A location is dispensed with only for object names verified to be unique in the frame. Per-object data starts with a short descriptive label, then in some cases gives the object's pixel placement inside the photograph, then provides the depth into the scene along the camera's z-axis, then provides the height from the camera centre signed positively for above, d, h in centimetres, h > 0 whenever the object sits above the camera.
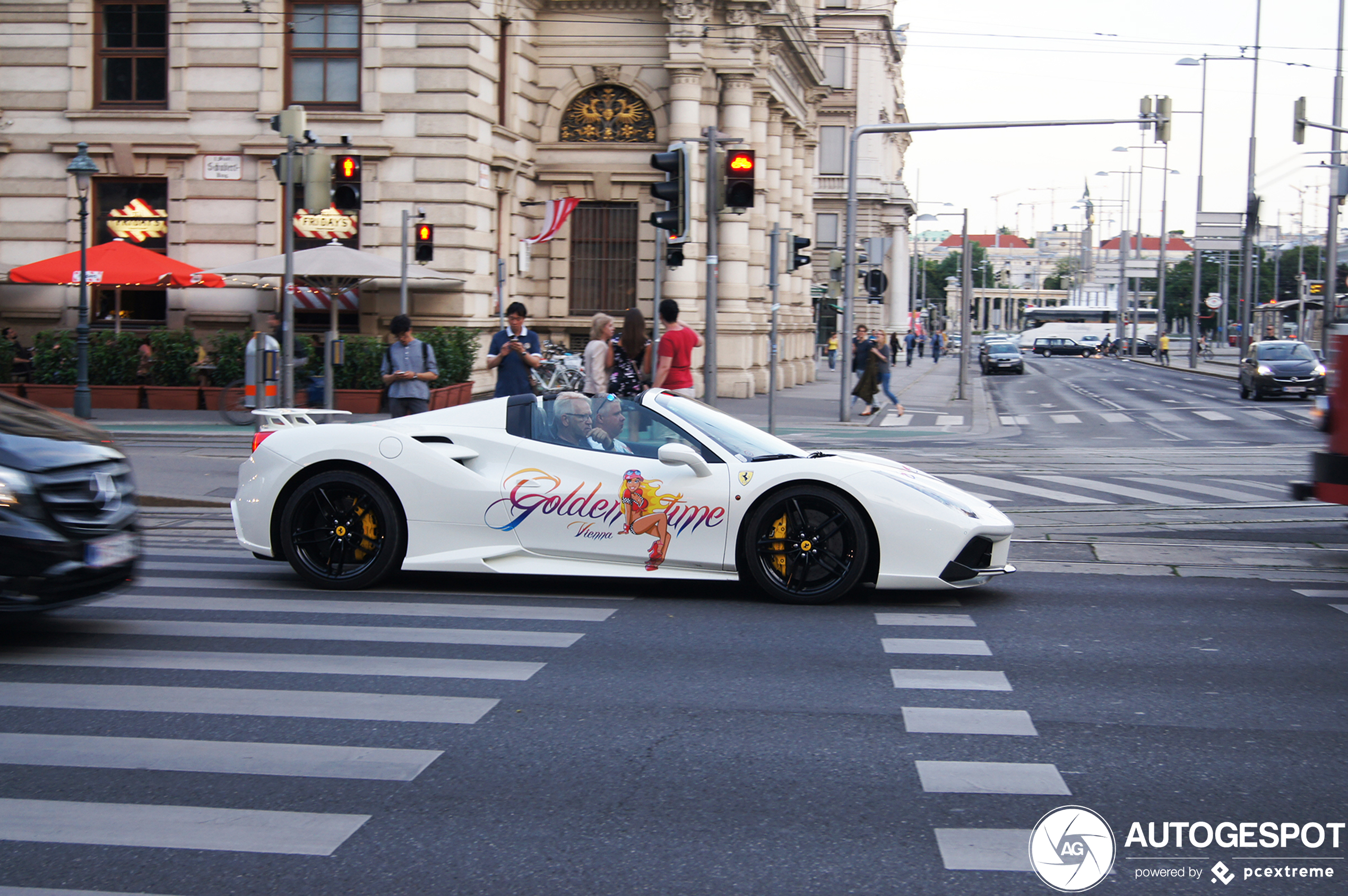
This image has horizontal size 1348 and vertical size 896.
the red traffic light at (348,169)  1759 +238
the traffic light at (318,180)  1527 +193
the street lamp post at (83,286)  2089 +88
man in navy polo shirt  1299 -9
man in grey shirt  1305 -24
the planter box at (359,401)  2220 -92
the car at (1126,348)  9400 +135
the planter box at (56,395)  2272 -98
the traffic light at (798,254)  2700 +225
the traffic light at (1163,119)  2439 +462
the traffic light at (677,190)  1539 +195
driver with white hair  820 -42
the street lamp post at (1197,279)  6094 +460
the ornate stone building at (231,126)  2536 +423
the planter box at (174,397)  2297 -97
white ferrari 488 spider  780 -92
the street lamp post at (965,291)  3347 +191
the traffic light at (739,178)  1537 +210
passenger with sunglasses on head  814 -45
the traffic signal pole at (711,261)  1560 +117
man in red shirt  1308 +1
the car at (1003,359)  5725 +16
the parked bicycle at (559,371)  2581 -40
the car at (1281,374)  3516 -12
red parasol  2336 +128
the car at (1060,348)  9538 +122
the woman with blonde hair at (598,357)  1280 -5
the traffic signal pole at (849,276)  2572 +167
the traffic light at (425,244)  2325 +187
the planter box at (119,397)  2308 -98
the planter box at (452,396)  2128 -79
